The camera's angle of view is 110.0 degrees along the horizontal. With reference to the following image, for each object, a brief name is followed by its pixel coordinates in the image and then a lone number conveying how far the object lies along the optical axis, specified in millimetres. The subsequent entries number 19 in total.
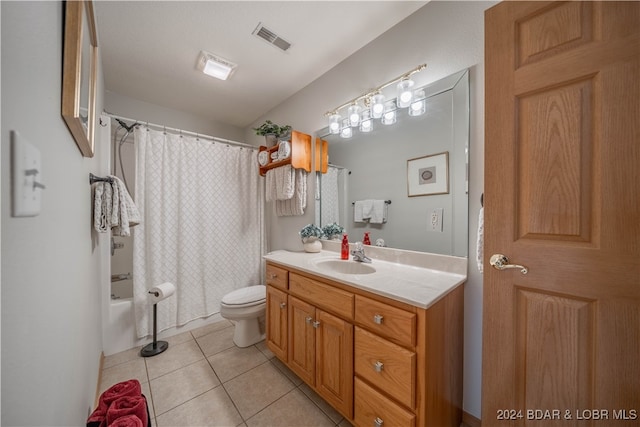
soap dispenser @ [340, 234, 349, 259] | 1699
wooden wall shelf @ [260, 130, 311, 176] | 2049
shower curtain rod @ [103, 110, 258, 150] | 1974
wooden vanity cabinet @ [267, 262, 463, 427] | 930
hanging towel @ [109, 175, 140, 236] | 1286
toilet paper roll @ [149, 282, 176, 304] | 1858
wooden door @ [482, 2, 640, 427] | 735
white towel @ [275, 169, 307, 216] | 2158
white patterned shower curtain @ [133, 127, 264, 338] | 2014
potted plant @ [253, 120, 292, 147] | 2264
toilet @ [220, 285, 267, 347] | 1860
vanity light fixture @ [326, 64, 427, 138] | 1397
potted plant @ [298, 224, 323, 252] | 1987
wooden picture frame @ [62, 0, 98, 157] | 634
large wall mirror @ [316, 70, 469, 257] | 1270
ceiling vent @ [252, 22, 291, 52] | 1563
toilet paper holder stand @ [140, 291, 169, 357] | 1841
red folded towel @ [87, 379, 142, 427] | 783
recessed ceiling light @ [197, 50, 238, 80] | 1793
